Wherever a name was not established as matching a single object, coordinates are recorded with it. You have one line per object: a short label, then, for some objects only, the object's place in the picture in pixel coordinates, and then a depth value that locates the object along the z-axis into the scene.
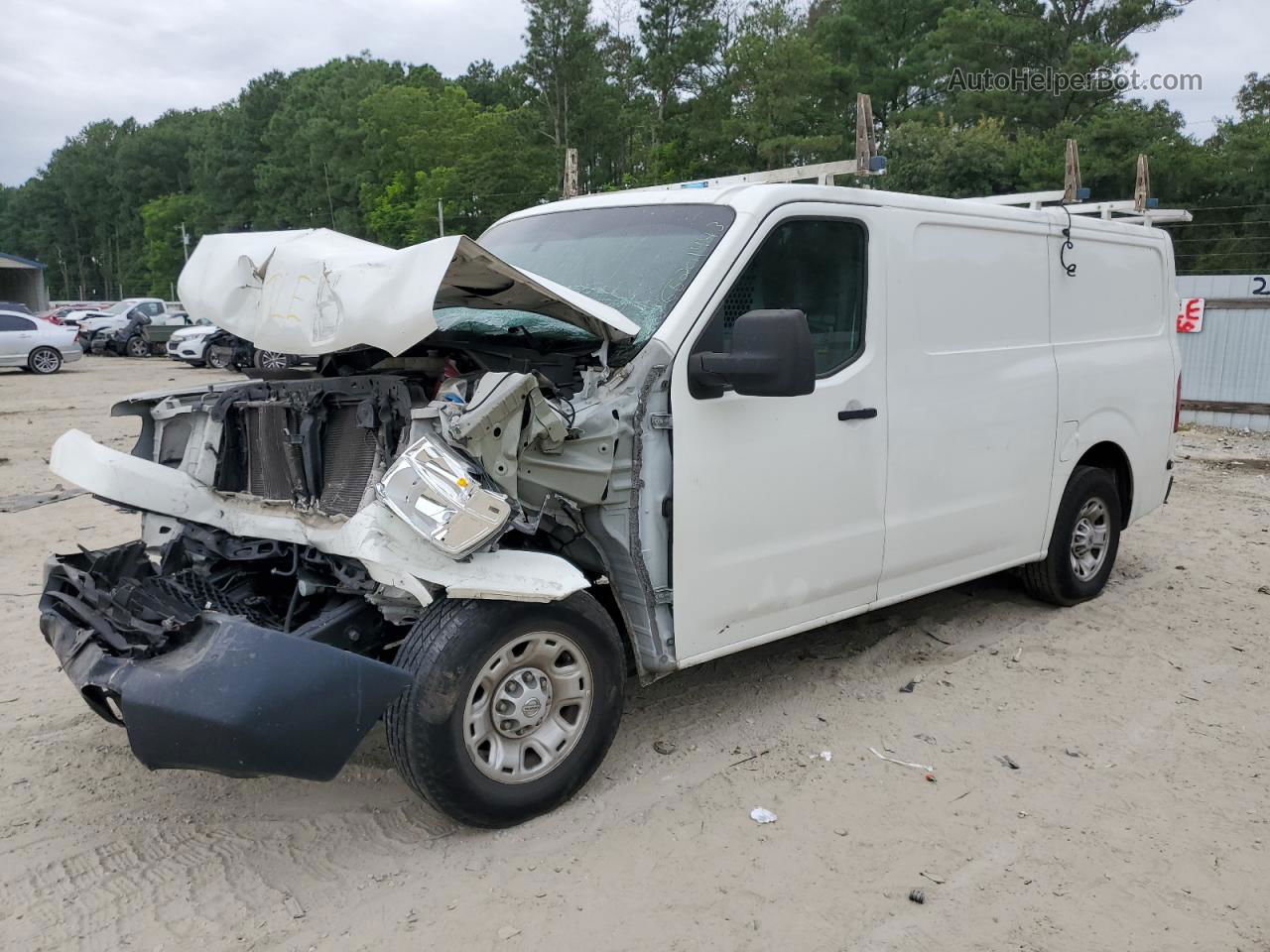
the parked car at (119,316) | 30.78
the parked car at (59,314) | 37.59
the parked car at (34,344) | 23.00
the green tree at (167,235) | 86.06
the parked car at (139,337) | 29.61
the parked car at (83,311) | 35.25
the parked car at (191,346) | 24.06
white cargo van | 3.03
